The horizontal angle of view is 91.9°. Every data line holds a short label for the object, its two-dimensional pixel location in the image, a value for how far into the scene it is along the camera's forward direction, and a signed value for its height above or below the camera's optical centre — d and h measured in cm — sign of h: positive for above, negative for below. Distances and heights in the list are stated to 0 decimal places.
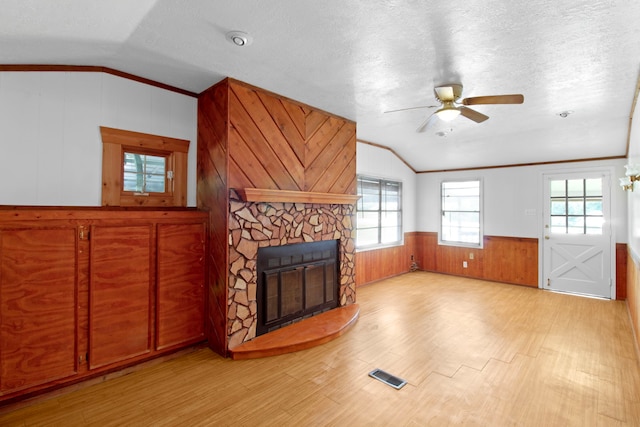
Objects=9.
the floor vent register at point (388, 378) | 250 -135
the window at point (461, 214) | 641 +8
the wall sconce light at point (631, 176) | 278 +42
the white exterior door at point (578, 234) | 505 -25
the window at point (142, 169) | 279 +43
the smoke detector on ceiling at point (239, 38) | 219 +128
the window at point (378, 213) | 563 +8
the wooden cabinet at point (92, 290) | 219 -64
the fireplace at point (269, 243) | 299 -31
